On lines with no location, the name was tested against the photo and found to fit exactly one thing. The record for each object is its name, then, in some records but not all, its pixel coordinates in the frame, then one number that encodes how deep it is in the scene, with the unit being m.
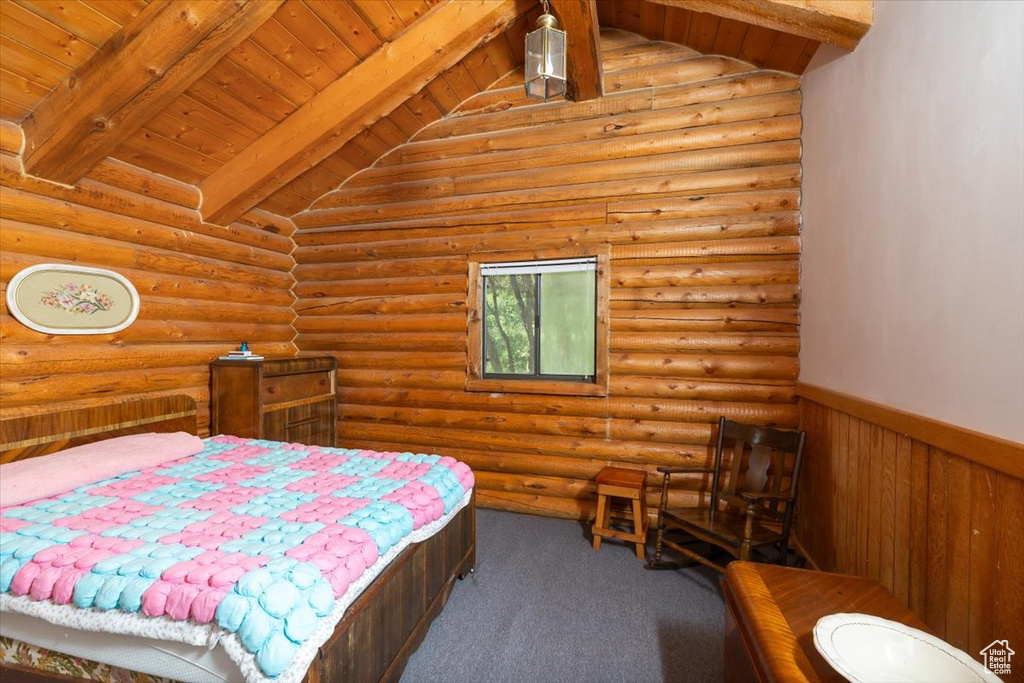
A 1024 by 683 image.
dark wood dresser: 3.86
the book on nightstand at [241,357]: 4.02
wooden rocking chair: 2.85
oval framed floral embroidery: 2.78
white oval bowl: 1.29
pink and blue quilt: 1.45
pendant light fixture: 2.54
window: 4.11
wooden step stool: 3.42
